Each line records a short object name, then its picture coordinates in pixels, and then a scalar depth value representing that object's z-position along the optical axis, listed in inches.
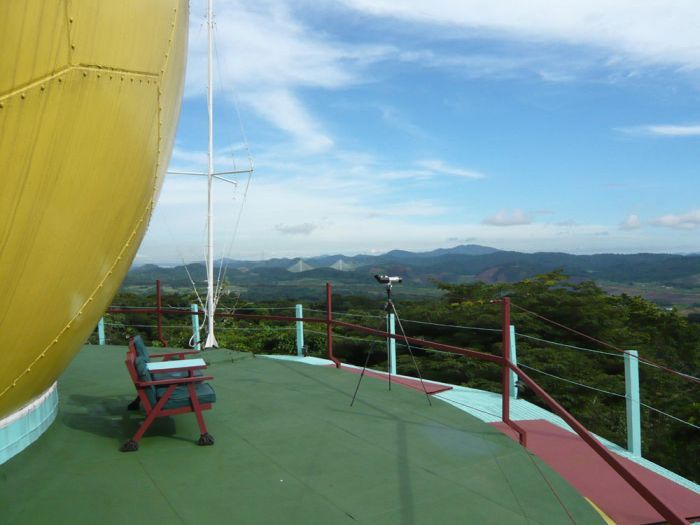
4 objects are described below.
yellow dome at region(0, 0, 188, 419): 87.5
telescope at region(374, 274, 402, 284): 207.9
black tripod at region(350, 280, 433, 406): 208.7
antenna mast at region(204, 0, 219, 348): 415.5
